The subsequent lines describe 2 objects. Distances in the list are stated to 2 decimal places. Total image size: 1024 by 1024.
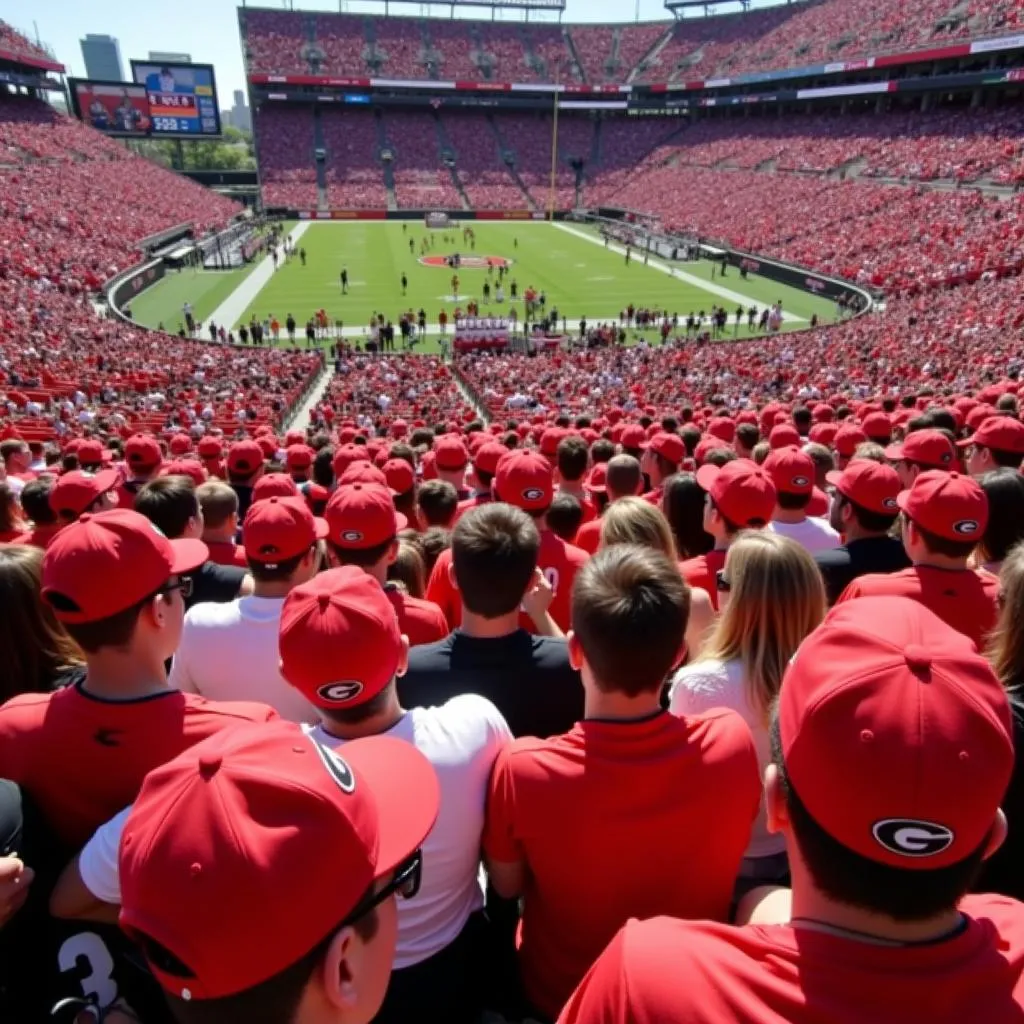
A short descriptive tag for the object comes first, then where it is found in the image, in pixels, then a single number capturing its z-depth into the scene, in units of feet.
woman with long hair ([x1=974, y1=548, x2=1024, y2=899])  9.04
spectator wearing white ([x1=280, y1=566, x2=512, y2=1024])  8.32
